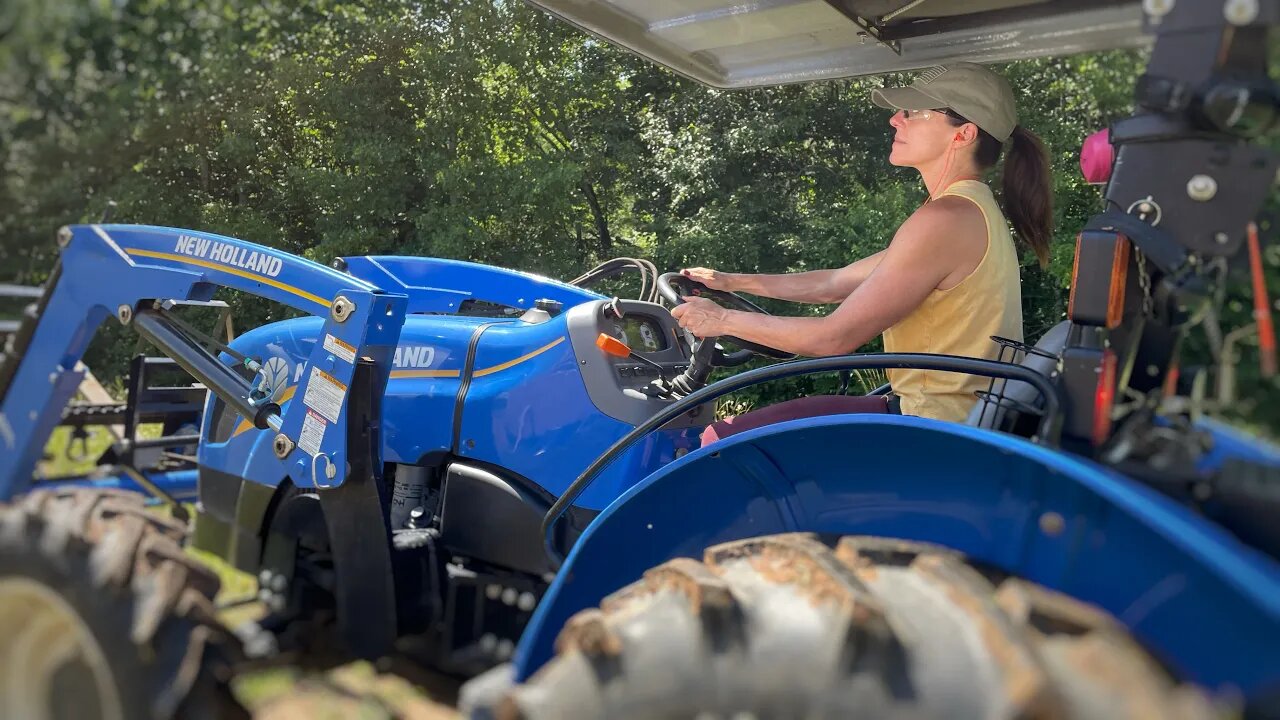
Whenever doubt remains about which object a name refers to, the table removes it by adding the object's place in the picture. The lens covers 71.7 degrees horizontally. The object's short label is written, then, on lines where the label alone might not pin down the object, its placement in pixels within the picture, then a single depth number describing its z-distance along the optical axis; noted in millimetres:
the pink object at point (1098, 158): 1461
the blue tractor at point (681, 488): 1056
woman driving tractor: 1879
